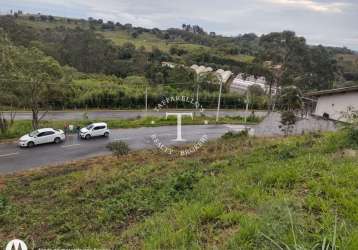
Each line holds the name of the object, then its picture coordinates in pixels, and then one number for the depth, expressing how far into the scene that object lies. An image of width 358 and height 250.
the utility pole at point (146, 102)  35.12
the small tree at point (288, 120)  20.31
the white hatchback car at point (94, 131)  23.55
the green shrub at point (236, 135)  20.47
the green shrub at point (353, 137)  9.33
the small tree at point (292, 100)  21.41
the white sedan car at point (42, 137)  20.67
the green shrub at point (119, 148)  17.16
